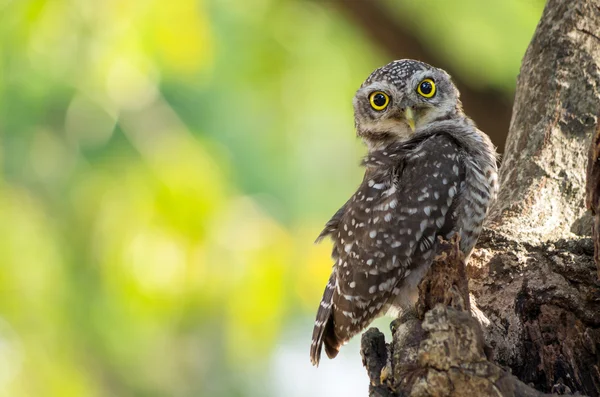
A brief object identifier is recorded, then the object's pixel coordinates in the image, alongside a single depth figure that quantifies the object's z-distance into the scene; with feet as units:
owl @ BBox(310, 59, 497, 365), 23.70
